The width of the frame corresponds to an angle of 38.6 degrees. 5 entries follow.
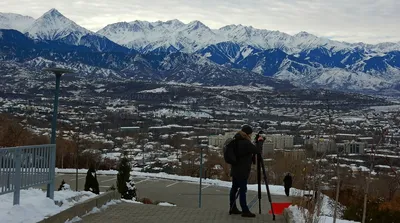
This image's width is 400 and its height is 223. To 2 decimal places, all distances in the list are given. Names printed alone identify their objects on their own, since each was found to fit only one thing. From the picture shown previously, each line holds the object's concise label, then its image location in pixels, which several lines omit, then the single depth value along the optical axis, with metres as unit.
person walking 24.95
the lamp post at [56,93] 9.32
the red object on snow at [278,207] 16.54
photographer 8.96
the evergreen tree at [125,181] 20.45
